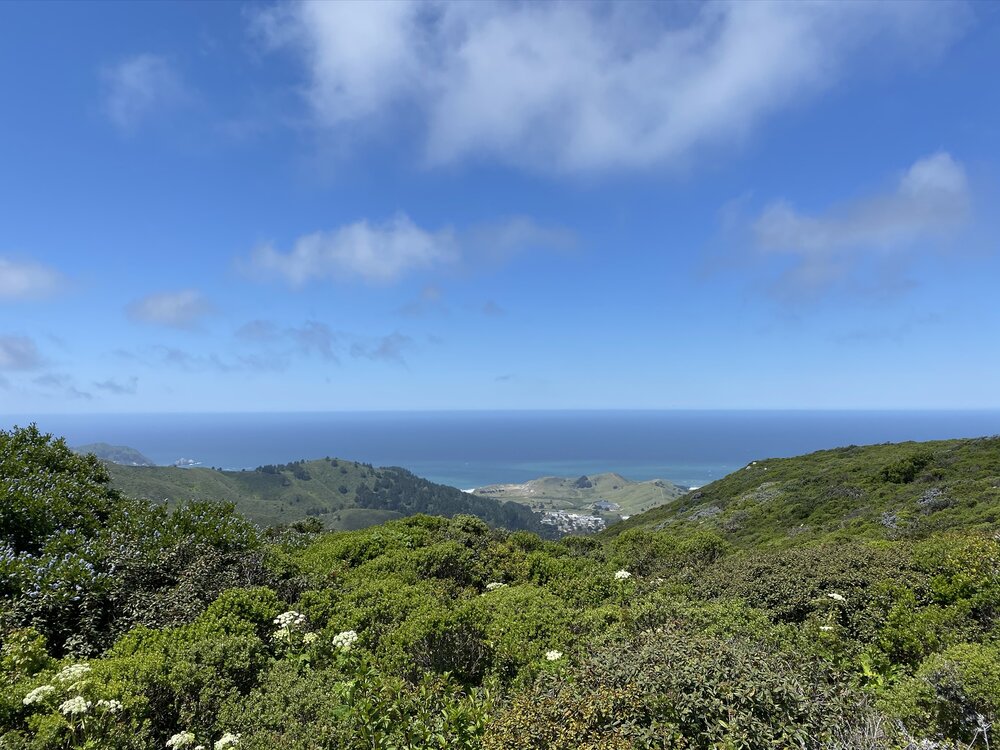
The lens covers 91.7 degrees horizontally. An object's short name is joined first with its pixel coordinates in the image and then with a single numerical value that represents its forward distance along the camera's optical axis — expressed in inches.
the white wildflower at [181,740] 202.1
